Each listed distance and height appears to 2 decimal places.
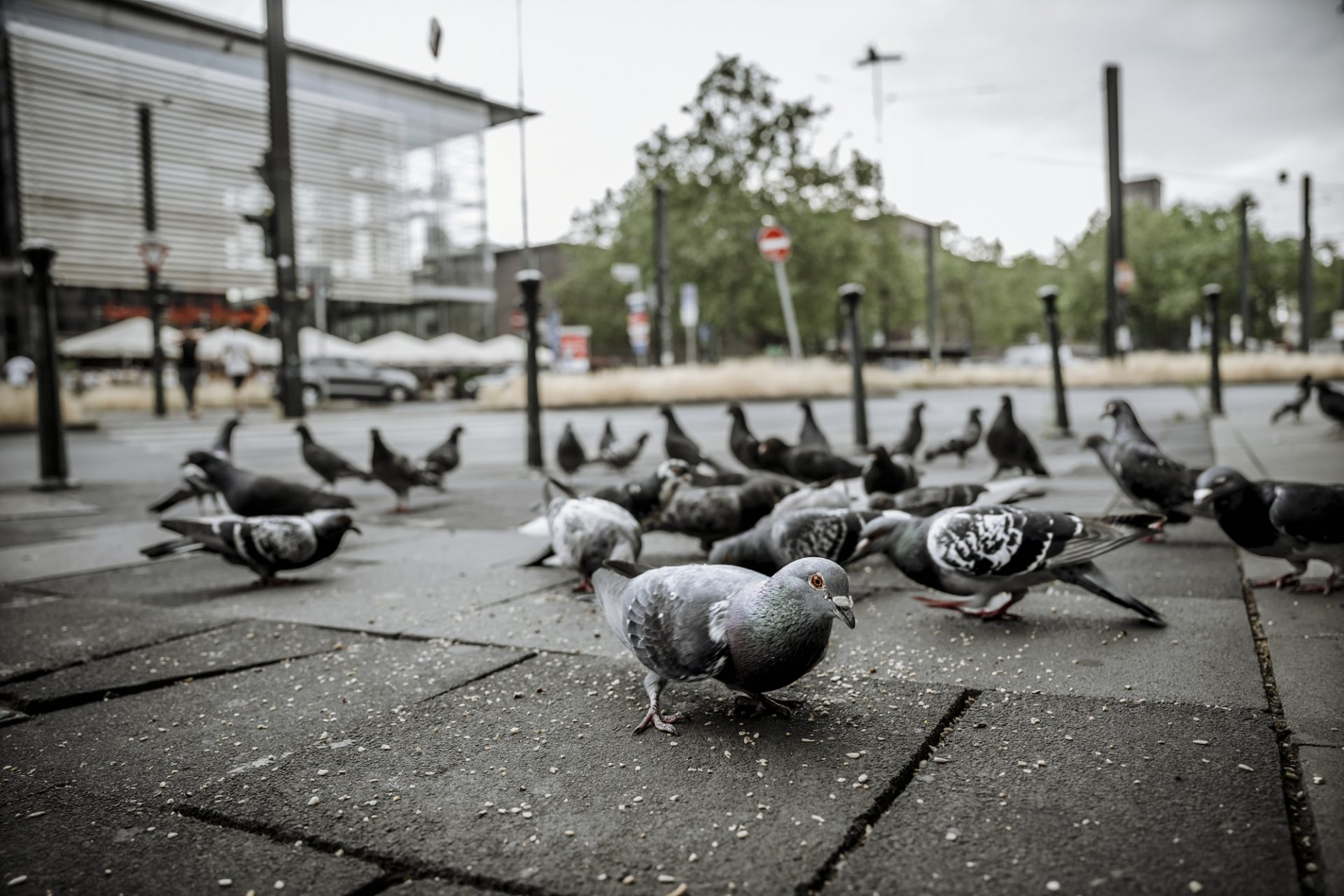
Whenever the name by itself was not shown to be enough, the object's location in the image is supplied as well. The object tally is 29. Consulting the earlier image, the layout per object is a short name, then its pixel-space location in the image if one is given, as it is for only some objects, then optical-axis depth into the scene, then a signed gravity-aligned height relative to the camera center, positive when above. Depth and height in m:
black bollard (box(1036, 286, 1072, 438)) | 9.84 +0.48
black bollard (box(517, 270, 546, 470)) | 9.06 +0.11
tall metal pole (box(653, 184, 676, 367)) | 24.00 +2.92
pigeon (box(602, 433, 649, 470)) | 8.86 -0.70
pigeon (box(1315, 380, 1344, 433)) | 8.93 -0.38
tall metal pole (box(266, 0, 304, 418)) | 15.67 +3.13
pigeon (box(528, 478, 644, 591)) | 3.87 -0.64
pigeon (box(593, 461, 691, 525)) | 4.71 -0.57
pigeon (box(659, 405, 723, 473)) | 7.64 -0.56
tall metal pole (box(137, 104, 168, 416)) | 20.88 +3.57
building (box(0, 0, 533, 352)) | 31.62 +8.70
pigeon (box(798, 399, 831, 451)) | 8.09 -0.50
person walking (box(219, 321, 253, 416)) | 20.39 +0.61
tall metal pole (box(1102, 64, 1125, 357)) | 20.39 +3.64
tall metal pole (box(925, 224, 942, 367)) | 40.16 +3.96
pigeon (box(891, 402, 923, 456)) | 7.90 -0.54
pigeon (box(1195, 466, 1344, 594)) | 3.38 -0.56
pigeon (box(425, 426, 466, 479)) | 8.14 -0.65
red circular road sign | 17.03 +2.42
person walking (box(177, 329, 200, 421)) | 19.94 +0.55
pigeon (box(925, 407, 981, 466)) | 8.49 -0.63
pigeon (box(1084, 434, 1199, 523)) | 4.39 -0.53
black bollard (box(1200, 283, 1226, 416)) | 11.83 +0.26
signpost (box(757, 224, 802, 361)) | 17.05 +2.38
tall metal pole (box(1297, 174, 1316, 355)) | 32.66 +2.76
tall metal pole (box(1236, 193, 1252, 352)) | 33.91 +3.62
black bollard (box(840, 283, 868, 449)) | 9.29 +0.05
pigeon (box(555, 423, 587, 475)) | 8.45 -0.64
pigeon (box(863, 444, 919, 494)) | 5.57 -0.60
